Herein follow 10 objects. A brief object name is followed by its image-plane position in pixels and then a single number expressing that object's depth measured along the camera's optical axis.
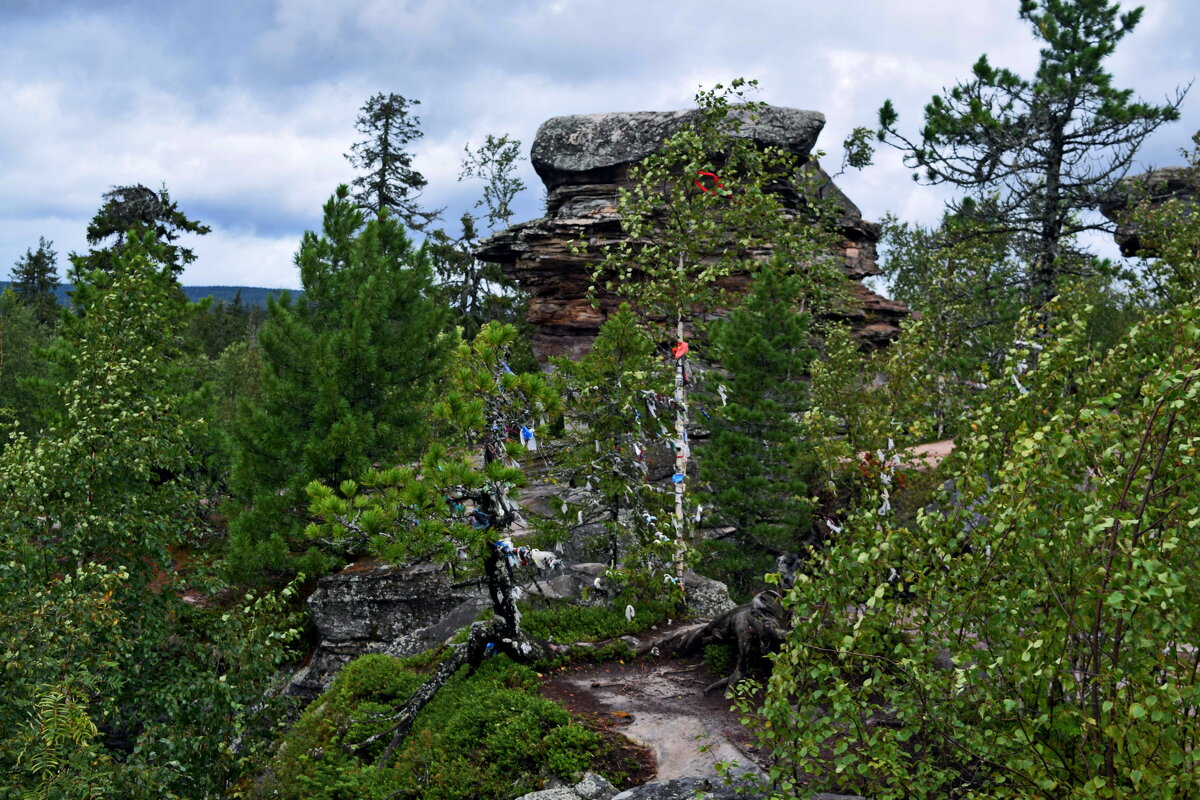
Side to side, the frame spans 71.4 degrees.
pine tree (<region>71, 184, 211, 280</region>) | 31.50
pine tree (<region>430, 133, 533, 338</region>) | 44.19
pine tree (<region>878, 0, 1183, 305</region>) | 19.78
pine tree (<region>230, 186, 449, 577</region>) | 17.64
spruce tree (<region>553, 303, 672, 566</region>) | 14.70
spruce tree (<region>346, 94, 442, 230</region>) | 42.59
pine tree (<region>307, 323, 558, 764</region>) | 10.48
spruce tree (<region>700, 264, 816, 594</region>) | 19.86
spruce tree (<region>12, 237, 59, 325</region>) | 71.21
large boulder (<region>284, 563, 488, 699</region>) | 16.78
